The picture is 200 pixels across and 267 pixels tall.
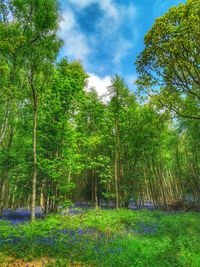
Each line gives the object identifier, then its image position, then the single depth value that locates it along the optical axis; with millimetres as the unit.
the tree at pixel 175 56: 11820
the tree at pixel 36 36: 12102
